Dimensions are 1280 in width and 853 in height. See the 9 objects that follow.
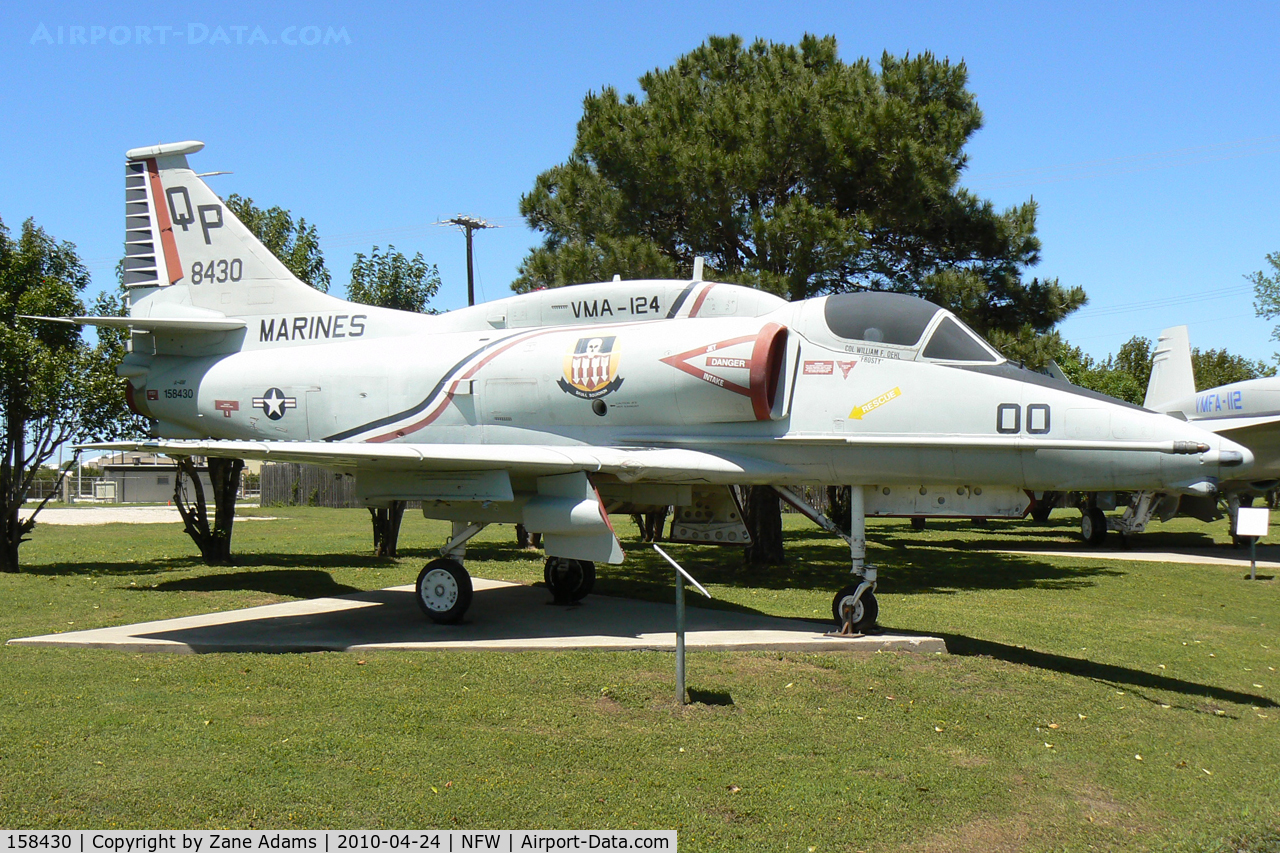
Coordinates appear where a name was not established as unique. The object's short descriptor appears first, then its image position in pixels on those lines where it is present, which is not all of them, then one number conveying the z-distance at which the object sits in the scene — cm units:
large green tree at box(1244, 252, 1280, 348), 4716
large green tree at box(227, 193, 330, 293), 1848
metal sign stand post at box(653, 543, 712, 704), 642
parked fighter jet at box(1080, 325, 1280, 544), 2114
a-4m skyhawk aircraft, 817
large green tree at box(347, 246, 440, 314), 2120
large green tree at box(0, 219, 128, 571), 1434
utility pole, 2795
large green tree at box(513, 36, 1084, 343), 1711
